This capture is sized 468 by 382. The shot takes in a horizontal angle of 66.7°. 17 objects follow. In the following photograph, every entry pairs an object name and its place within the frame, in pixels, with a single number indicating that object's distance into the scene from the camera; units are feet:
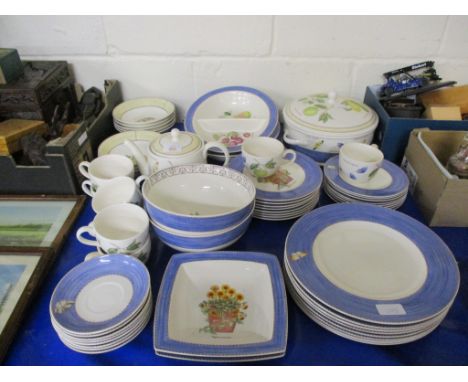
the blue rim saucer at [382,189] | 2.66
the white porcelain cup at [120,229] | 2.12
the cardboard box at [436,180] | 2.43
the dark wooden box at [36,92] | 2.96
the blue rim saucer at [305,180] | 2.56
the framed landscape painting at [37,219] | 2.48
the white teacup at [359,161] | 2.63
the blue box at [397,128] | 2.93
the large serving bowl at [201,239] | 2.16
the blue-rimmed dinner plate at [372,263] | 1.85
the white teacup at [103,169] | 2.70
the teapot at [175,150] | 2.58
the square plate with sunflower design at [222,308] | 1.73
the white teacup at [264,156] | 2.61
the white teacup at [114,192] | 2.55
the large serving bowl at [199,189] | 2.42
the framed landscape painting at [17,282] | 1.93
